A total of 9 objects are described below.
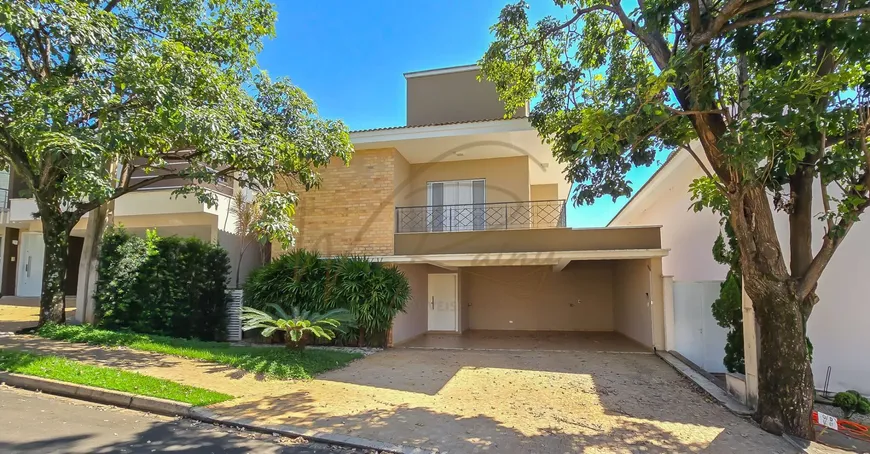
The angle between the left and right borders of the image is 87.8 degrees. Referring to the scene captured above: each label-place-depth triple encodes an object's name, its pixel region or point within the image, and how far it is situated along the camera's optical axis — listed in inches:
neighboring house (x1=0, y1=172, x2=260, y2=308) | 530.3
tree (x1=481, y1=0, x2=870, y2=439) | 183.9
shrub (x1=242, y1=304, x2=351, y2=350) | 337.1
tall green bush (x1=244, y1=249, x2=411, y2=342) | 434.3
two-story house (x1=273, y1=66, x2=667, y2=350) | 448.8
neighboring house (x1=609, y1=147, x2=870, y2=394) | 310.7
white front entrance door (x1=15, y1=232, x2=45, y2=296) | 708.7
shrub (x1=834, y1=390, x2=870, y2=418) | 260.5
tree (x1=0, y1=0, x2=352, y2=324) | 277.6
